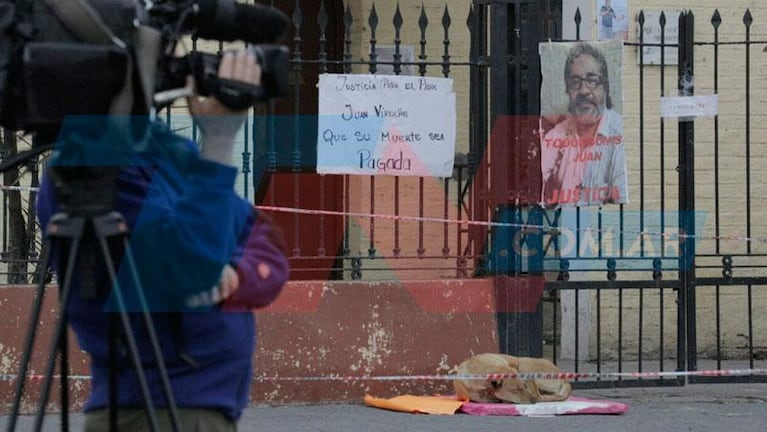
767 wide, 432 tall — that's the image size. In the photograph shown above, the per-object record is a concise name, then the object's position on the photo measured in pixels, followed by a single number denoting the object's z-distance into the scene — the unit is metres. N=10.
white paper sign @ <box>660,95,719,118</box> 14.80
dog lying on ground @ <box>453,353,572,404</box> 13.57
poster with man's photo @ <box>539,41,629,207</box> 14.61
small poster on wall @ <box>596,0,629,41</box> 17.86
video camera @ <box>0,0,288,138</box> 4.61
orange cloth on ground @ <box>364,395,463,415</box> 13.43
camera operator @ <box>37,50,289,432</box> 4.84
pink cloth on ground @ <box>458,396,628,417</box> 13.41
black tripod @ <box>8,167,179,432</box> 4.72
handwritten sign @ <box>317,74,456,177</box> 13.91
